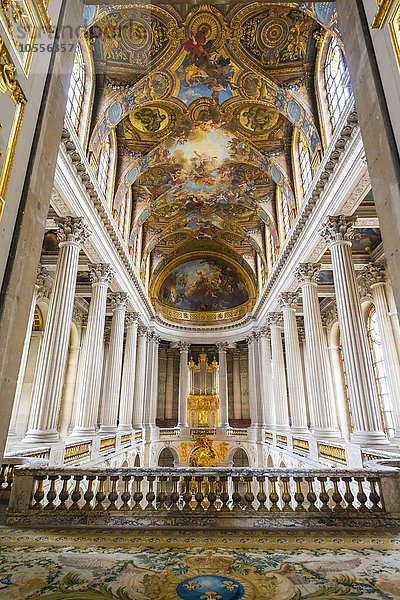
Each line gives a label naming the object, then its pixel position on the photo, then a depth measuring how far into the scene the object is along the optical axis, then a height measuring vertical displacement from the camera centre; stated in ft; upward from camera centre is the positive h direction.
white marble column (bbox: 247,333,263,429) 75.82 +7.79
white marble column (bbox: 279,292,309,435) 49.67 +7.45
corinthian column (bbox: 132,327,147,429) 68.85 +6.17
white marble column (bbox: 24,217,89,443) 29.35 +7.37
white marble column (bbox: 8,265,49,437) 50.06 +9.61
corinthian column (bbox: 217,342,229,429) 81.71 +7.75
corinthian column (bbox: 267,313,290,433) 63.10 +8.25
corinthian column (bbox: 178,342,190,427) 81.30 +7.25
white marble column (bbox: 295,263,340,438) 39.52 +7.03
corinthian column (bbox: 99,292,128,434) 49.96 +7.86
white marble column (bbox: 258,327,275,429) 70.63 +8.43
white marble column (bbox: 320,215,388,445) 29.30 +6.61
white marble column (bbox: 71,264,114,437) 40.50 +7.31
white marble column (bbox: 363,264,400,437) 44.27 +10.99
